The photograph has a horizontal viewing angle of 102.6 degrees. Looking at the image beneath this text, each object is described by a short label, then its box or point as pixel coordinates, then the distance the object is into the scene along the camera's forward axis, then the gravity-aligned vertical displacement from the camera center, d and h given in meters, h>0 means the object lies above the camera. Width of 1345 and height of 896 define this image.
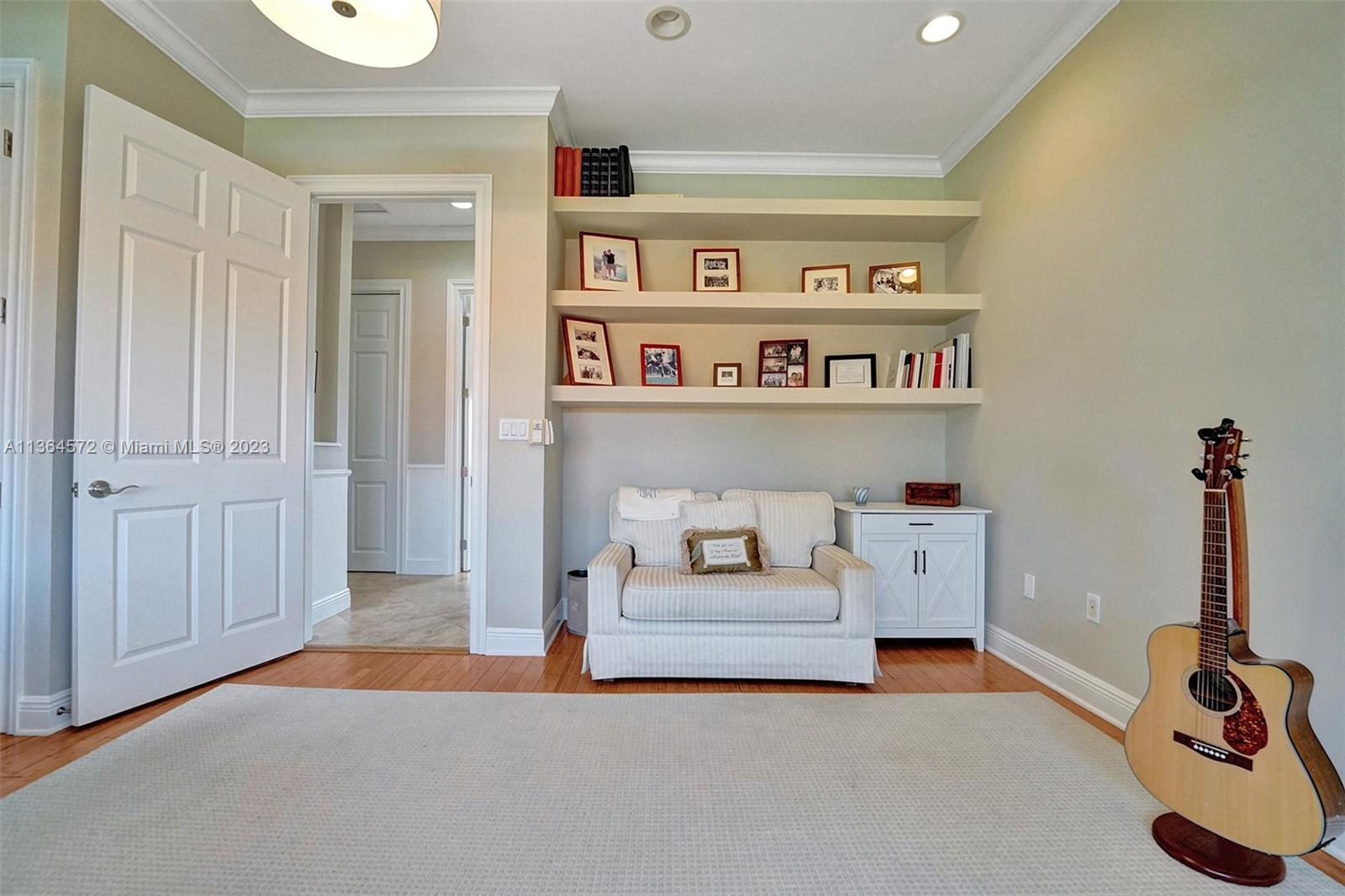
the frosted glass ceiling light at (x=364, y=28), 1.45 +1.16
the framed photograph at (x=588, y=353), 3.01 +0.55
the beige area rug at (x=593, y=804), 1.26 -1.00
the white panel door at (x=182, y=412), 1.94 +0.13
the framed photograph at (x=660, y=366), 3.21 +0.50
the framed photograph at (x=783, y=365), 3.21 +0.53
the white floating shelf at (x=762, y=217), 2.85 +1.28
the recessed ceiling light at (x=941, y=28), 2.15 +1.74
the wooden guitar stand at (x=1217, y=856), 1.25 -0.96
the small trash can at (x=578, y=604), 2.91 -0.85
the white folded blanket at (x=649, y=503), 2.84 -0.28
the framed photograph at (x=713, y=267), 3.21 +1.10
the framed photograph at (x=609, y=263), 3.04 +1.07
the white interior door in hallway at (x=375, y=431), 4.34 +0.11
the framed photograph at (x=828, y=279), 3.18 +1.03
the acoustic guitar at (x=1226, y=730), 1.15 -0.63
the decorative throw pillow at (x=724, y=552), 2.59 -0.49
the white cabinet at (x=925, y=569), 2.78 -0.59
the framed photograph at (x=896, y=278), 3.17 +1.05
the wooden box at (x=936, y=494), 2.89 -0.21
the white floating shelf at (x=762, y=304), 2.86 +0.79
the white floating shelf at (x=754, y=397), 2.89 +0.30
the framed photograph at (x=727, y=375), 3.24 +0.46
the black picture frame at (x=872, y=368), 3.18 +0.51
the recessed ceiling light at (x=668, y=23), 2.13 +1.73
